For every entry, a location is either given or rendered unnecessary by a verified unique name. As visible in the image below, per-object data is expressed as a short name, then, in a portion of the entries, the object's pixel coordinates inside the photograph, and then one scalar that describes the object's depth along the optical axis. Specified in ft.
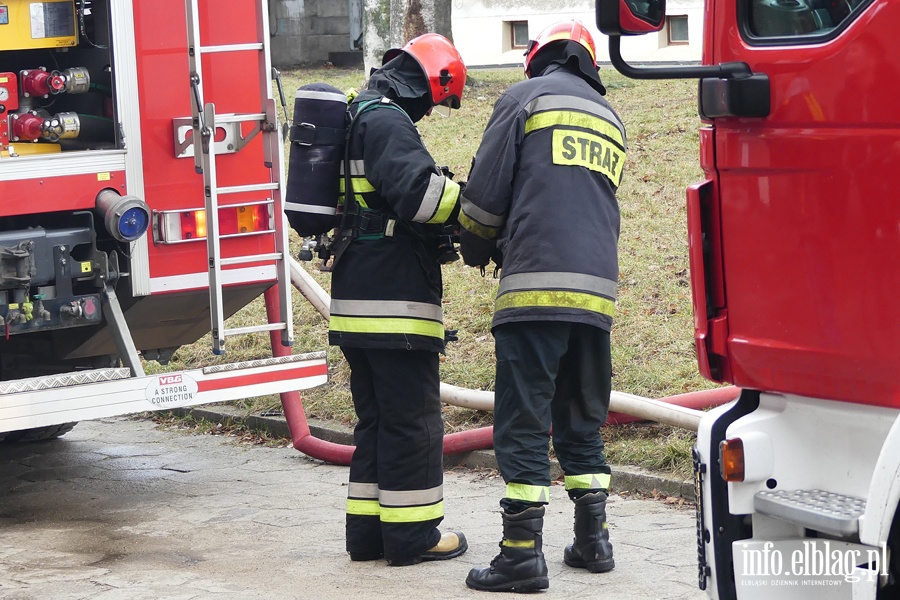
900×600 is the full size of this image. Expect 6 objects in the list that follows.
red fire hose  38.52
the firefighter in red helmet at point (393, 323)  32.01
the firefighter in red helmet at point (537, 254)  29.30
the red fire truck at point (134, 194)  35.40
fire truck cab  19.34
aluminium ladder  35.76
